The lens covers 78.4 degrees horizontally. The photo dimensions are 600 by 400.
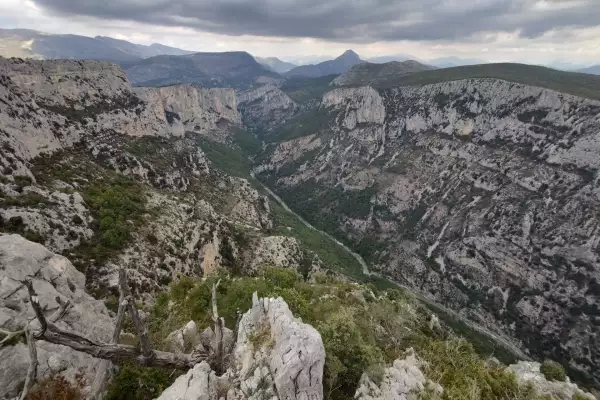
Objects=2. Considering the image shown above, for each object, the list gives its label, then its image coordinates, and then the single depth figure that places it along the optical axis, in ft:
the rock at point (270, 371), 57.47
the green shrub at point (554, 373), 166.35
